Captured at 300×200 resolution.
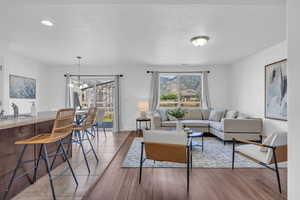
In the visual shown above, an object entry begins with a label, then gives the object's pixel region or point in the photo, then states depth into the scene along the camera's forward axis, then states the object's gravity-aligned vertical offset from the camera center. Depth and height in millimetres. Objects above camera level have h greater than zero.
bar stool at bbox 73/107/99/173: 2783 -348
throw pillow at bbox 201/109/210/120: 5895 -437
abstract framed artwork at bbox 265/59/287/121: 3875 +263
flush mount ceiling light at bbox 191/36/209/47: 3467 +1286
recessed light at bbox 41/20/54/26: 2871 +1362
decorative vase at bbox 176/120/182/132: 3805 -581
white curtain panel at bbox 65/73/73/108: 6309 +198
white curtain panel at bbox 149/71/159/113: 6363 +347
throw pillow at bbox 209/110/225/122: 5401 -464
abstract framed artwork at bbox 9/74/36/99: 4816 +402
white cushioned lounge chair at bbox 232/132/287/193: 2184 -678
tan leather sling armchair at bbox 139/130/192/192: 2170 -598
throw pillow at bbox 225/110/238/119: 4926 -417
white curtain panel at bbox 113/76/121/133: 6270 -250
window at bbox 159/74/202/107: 6617 +425
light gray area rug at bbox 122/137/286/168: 2990 -1150
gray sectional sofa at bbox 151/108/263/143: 4391 -662
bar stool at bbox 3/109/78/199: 1765 -341
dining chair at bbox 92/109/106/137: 5032 -482
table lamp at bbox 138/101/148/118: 6039 -236
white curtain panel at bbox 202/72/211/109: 6358 +335
